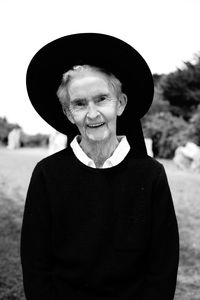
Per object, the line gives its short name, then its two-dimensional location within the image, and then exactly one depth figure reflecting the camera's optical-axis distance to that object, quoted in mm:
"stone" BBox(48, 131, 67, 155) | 13080
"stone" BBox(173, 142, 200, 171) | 12961
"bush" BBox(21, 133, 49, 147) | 20619
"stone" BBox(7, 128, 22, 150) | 18984
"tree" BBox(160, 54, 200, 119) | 18547
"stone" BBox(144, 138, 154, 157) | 13672
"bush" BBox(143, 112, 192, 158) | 17234
